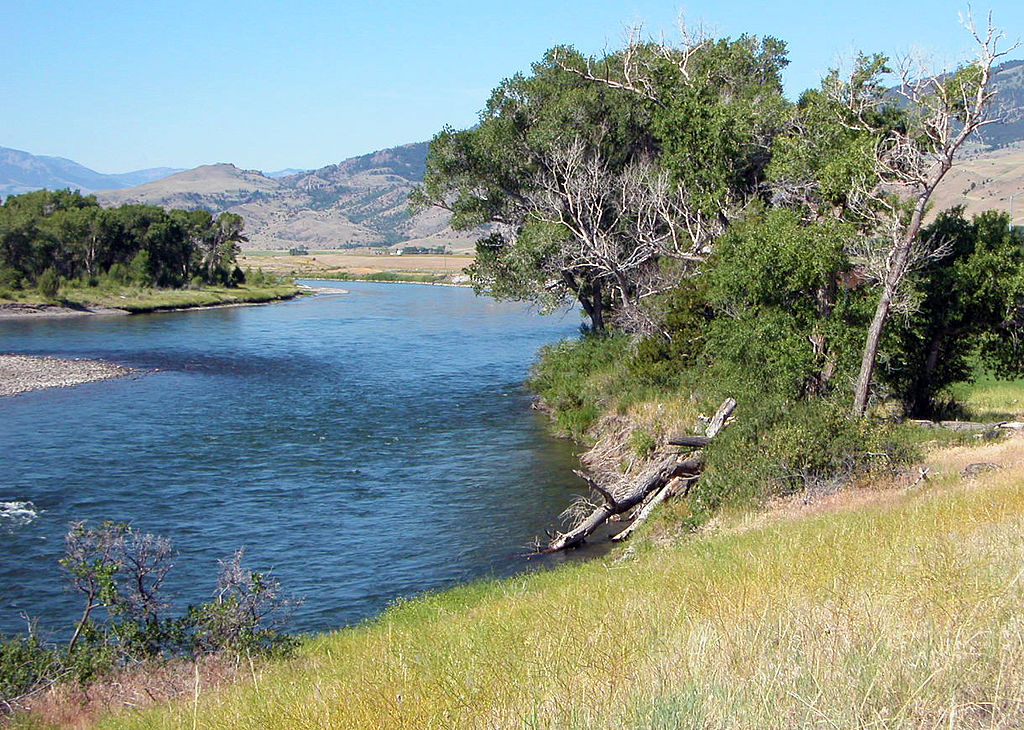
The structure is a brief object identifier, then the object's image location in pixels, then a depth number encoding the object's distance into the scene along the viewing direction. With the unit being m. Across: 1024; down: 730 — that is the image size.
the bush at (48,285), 86.75
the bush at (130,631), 11.97
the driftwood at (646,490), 22.55
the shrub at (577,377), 36.28
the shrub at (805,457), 19.66
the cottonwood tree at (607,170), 35.38
